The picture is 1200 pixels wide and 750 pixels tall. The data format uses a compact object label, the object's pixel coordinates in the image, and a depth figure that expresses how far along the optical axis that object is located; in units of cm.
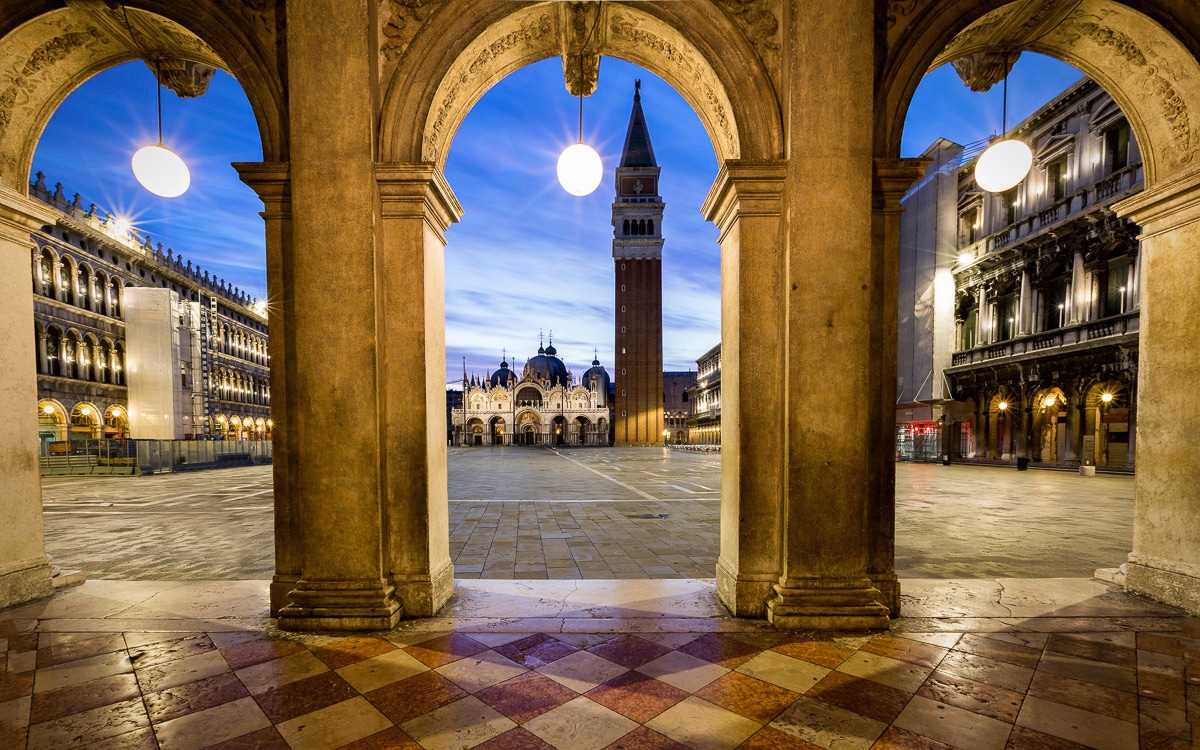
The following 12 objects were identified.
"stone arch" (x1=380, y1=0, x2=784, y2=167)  389
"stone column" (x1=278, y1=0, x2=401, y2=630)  373
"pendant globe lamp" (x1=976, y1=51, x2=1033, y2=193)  435
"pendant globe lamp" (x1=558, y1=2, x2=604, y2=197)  401
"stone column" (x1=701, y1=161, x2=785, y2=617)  389
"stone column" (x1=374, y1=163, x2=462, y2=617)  389
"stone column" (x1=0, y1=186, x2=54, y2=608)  423
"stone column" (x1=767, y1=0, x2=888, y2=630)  375
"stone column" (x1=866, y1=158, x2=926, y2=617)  393
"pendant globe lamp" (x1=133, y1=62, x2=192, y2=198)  398
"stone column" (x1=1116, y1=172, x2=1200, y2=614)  414
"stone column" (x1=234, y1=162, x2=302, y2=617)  393
